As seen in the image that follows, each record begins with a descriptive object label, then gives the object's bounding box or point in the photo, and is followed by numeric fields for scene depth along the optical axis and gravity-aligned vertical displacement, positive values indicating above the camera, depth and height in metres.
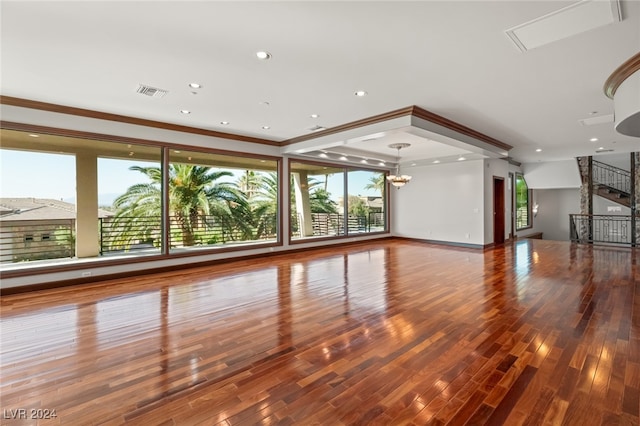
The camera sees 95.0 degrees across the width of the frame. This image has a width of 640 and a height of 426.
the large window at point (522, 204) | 11.71 +0.23
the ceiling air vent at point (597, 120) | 5.17 +1.62
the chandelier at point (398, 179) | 8.45 +0.91
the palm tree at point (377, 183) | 10.59 +1.03
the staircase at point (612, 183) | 10.47 +0.95
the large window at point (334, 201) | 8.75 +0.36
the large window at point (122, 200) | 5.10 +0.30
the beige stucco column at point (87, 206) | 5.79 +0.16
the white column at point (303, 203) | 8.71 +0.27
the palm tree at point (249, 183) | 7.78 +0.79
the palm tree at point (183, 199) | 6.30 +0.34
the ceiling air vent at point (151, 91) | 3.99 +1.72
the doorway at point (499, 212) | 9.59 -0.08
